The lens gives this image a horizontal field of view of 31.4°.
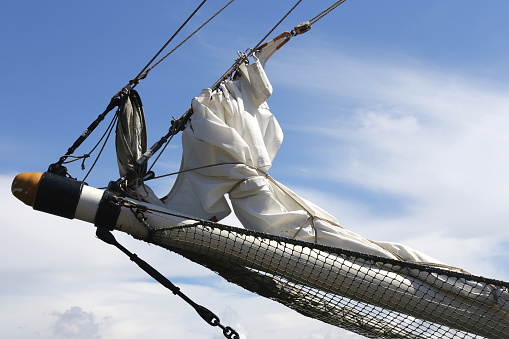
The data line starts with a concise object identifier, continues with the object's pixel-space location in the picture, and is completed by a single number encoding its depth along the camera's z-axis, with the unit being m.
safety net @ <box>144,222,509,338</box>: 8.73
